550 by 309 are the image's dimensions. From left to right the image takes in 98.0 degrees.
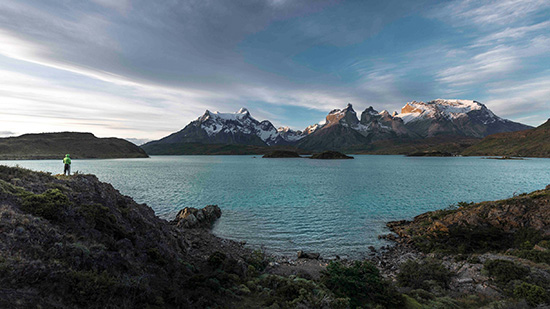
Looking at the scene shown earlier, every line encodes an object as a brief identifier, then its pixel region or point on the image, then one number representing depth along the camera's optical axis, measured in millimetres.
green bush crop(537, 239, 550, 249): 18516
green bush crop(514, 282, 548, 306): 11758
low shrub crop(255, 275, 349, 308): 11188
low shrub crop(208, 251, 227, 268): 15112
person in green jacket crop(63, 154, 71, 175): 29672
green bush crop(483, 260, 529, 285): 14030
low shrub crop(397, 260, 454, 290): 14906
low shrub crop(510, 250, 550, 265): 16227
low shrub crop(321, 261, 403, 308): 12125
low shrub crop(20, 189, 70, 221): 11922
